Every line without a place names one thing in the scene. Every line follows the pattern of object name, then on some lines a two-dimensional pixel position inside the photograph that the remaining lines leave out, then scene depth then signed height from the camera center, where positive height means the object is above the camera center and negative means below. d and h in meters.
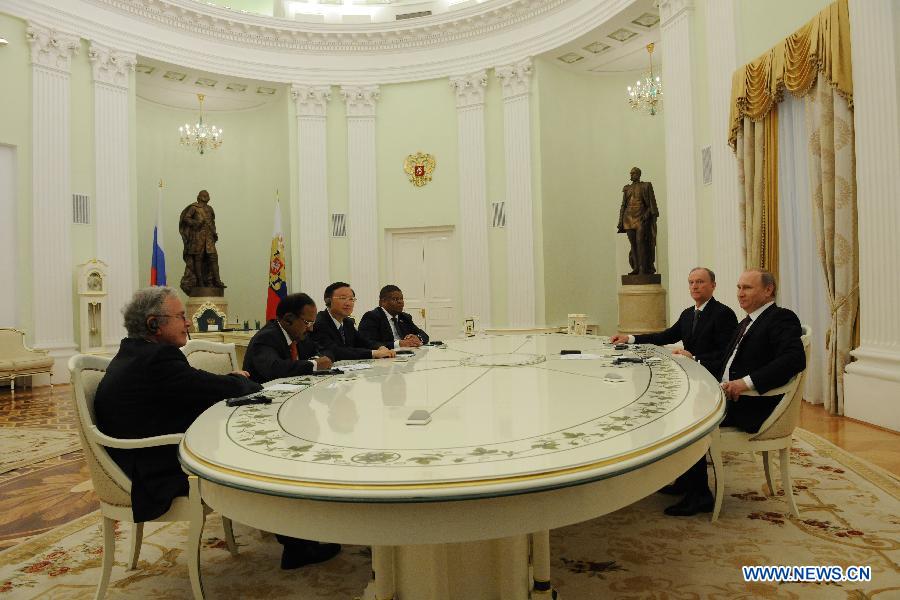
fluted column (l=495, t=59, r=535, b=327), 10.87 +2.09
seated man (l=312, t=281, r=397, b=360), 4.39 -0.10
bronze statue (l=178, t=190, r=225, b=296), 10.95 +1.35
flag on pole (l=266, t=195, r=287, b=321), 10.80 +0.70
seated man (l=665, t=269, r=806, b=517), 2.95 -0.31
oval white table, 1.38 -0.40
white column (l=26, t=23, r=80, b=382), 8.90 +1.90
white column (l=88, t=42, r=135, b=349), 9.60 +2.36
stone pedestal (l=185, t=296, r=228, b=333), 10.69 +0.23
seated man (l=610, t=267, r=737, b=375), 4.08 -0.14
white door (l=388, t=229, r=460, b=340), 11.65 +0.70
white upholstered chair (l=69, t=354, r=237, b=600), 2.21 -0.64
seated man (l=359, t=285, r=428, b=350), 5.54 -0.08
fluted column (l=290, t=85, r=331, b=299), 11.45 +2.15
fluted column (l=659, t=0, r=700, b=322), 8.02 +2.31
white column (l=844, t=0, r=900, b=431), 4.62 +0.75
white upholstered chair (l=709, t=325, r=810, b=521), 2.98 -0.70
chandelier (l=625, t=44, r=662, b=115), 9.34 +3.37
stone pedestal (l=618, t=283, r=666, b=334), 8.98 -0.04
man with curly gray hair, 2.32 -0.32
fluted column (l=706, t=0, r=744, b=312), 7.06 +1.88
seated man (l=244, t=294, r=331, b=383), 3.46 -0.15
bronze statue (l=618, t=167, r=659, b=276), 9.13 +1.29
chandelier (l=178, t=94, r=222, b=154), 10.92 +3.44
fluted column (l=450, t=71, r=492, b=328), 11.22 +2.22
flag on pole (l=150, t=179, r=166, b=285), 10.34 +1.01
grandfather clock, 9.14 +0.28
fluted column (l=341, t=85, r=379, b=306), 11.54 +2.38
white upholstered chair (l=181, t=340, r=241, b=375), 3.28 -0.22
